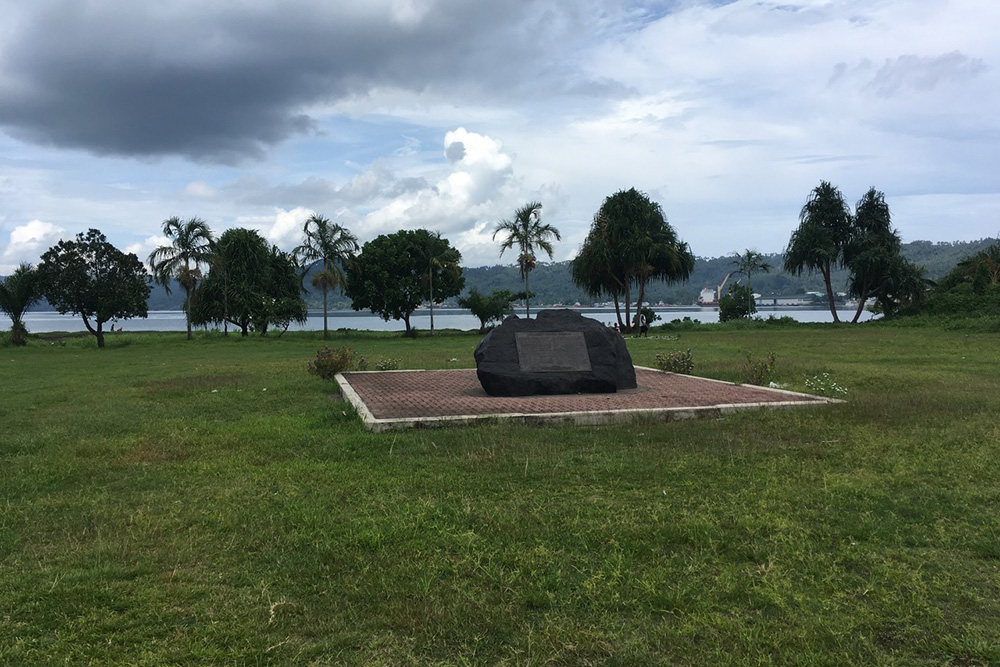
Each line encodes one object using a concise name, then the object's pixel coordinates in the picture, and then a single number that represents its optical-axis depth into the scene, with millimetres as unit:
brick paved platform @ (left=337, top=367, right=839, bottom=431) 8984
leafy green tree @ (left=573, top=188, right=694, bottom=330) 39281
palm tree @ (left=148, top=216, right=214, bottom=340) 35500
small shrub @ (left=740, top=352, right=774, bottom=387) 13378
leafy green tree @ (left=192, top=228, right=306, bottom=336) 41531
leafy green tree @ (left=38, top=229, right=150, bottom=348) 32156
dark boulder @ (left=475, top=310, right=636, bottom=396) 11539
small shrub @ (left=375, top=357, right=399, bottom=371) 17062
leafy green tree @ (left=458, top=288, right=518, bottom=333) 47375
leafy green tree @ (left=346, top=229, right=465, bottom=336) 42156
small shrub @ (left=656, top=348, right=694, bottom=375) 15336
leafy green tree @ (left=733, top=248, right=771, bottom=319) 58256
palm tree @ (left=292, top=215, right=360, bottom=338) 38500
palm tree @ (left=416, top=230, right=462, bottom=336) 42562
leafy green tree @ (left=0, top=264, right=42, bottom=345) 33125
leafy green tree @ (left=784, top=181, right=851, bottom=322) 44875
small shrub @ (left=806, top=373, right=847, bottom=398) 11695
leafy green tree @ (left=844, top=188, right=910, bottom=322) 43469
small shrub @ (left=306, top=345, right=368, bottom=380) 15484
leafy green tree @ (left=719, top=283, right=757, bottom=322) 58181
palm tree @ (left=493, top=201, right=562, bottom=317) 39688
